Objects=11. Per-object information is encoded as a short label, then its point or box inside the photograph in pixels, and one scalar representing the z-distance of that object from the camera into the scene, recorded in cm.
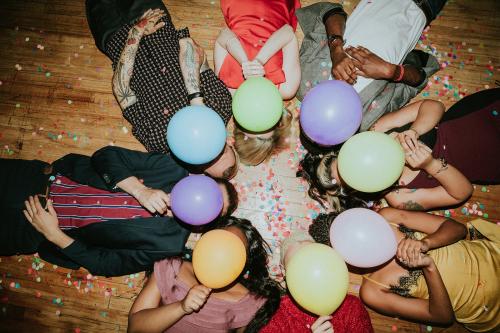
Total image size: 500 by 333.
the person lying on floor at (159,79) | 205
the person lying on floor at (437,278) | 179
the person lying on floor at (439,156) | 191
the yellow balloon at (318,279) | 146
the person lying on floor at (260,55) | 207
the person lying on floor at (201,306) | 171
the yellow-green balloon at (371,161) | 153
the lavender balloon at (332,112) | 164
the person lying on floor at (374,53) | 204
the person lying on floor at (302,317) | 180
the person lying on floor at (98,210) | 189
